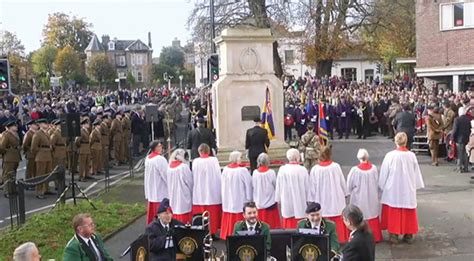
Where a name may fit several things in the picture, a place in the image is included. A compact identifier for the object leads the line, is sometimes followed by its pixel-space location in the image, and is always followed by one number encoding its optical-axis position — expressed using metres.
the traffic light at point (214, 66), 27.16
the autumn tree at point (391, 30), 42.31
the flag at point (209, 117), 23.23
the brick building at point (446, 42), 31.20
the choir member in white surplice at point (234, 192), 11.34
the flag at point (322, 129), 19.28
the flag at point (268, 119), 19.61
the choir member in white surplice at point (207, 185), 11.73
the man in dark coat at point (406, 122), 20.20
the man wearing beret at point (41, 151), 17.36
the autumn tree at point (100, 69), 85.69
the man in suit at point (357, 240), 6.72
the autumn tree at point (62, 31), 95.31
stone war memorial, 20.00
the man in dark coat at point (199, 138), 16.00
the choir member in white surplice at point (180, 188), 11.86
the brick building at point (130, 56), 116.62
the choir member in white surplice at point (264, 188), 11.23
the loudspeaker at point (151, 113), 25.70
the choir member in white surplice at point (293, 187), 10.88
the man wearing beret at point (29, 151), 17.66
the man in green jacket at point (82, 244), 7.20
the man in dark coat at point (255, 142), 15.83
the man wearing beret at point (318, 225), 8.44
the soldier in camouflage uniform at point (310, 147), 16.11
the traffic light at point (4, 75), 22.88
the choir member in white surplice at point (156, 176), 12.25
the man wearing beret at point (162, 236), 8.45
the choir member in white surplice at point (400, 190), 10.98
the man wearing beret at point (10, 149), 17.50
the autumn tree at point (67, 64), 78.50
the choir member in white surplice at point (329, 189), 10.73
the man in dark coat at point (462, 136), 17.59
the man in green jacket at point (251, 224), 8.69
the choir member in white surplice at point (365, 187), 10.98
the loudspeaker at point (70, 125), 14.61
